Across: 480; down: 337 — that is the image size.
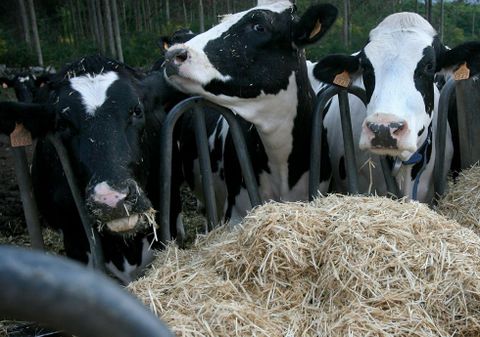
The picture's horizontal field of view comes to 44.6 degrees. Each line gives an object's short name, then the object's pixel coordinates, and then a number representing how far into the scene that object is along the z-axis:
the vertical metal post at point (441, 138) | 4.11
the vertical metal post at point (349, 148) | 3.92
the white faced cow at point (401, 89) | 3.35
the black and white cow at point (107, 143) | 3.09
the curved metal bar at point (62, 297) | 0.57
